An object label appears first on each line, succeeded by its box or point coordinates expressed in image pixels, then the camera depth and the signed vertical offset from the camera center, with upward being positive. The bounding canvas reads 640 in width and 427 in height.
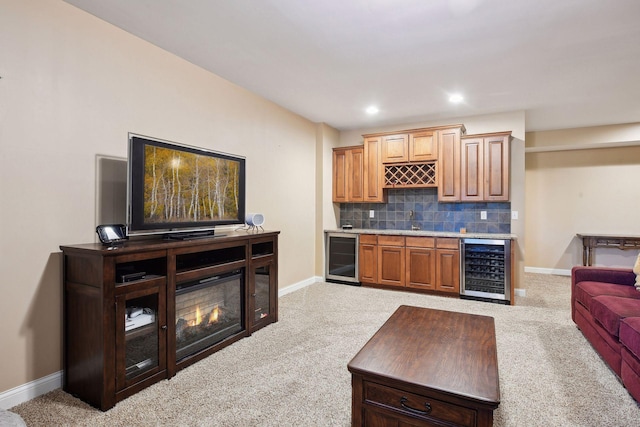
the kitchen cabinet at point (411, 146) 4.88 +1.03
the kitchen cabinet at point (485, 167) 4.49 +0.65
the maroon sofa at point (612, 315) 2.11 -0.76
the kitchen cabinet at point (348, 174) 5.46 +0.67
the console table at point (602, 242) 5.33 -0.46
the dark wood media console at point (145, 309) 2.04 -0.70
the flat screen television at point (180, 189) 2.37 +0.21
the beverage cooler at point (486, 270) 4.20 -0.73
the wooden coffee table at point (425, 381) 1.39 -0.75
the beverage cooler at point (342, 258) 5.18 -0.71
